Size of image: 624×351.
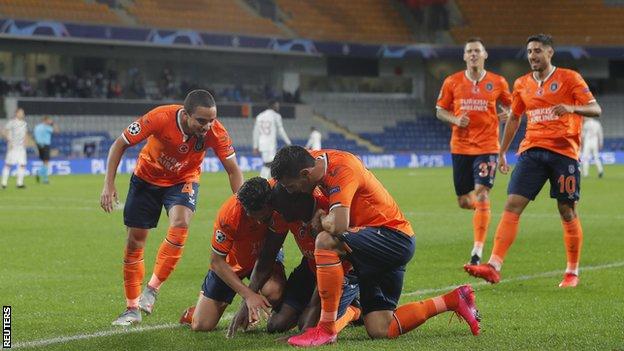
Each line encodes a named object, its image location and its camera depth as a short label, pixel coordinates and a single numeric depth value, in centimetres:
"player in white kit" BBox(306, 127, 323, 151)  3944
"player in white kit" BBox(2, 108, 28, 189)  2917
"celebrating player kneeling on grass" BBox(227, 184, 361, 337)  731
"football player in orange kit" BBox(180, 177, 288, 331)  726
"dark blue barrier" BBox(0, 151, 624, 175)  3844
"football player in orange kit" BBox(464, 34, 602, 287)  1066
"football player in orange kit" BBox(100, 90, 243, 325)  884
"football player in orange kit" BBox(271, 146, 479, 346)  711
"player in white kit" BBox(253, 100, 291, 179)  2917
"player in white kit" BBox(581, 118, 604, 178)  3592
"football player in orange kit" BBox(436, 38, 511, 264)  1293
